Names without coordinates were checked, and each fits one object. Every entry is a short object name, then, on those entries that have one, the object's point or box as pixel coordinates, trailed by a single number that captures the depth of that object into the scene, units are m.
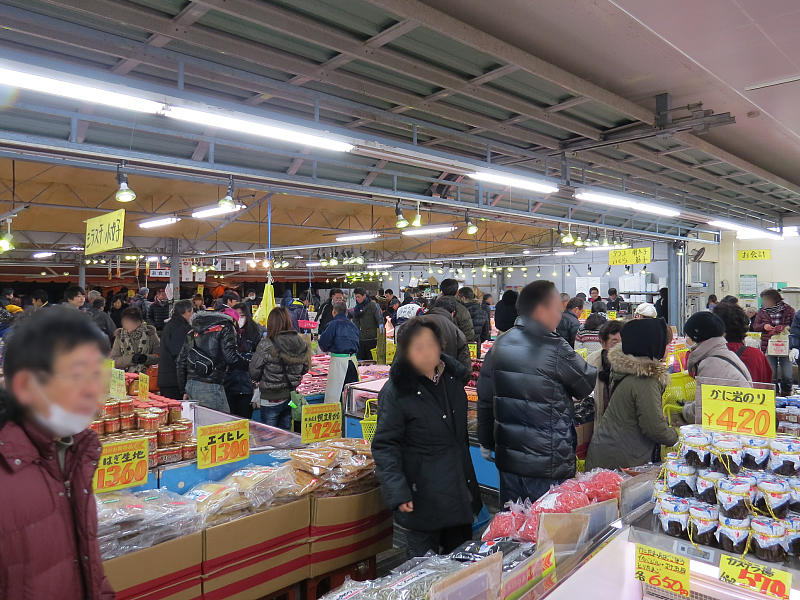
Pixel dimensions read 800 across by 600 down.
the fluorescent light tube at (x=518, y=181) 6.26
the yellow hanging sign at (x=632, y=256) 14.61
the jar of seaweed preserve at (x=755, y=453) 1.89
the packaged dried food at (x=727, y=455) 1.89
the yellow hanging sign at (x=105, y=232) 6.41
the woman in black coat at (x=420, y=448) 2.71
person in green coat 3.16
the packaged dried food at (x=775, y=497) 1.75
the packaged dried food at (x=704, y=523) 1.79
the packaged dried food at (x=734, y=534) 1.73
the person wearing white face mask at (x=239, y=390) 5.83
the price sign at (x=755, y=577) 1.61
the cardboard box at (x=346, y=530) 2.83
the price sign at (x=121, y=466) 2.68
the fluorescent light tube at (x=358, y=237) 12.61
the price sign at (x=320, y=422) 3.60
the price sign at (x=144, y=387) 4.11
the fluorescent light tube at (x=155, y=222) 10.22
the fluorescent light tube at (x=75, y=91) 3.38
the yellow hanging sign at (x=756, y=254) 14.81
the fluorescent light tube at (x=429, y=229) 12.00
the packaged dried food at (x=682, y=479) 1.93
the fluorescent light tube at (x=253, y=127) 4.16
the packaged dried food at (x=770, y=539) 1.66
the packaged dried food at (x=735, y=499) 1.77
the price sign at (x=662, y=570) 1.75
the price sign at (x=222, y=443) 3.17
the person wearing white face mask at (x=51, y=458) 1.11
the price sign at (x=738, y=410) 2.01
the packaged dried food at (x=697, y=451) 1.95
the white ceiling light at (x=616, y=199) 7.21
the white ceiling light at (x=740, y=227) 9.82
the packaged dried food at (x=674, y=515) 1.85
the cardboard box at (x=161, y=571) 2.20
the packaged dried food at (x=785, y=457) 1.84
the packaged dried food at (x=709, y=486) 1.87
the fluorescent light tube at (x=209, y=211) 8.32
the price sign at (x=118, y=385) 3.79
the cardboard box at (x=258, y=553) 2.49
